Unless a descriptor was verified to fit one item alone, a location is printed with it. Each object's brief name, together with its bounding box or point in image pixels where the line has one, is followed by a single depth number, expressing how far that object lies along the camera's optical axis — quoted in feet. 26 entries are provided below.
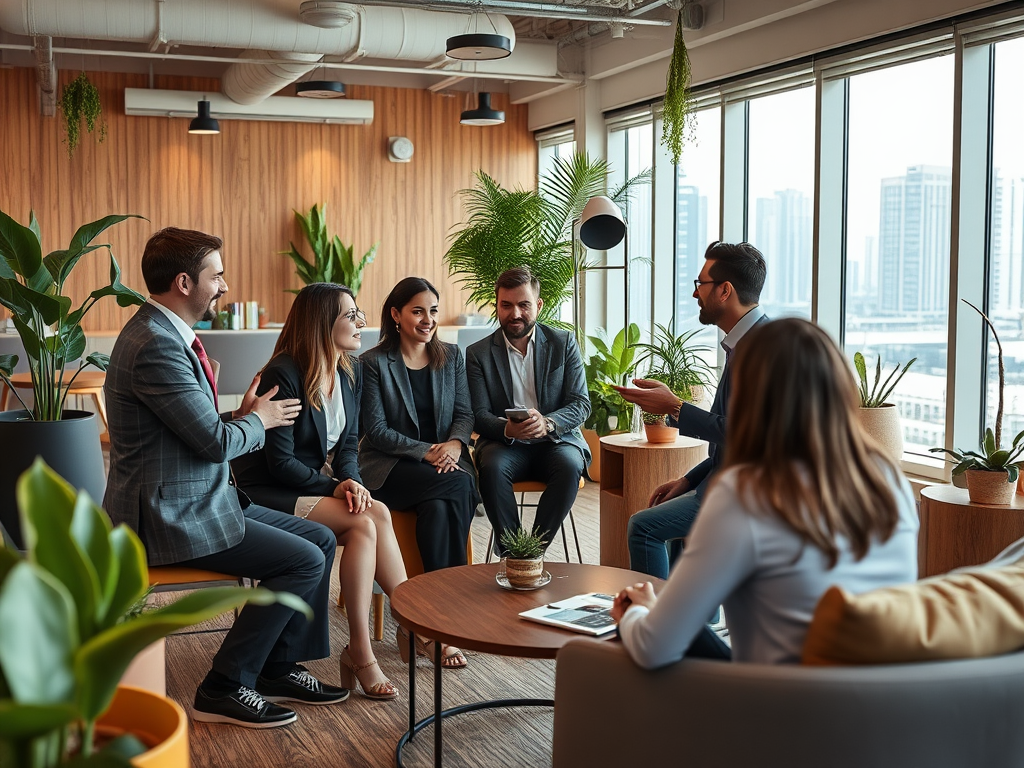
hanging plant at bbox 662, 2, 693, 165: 16.33
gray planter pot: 14.79
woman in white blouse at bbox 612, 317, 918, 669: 5.13
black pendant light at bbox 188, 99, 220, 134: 26.89
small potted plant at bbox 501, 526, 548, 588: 8.91
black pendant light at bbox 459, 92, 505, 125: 25.79
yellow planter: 4.01
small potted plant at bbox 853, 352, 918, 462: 14.87
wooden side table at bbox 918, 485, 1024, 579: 11.87
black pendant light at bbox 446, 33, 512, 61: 17.48
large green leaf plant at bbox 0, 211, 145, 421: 13.83
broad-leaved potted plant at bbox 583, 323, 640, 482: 22.00
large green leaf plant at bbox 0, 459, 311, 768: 3.20
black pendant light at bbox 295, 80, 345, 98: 23.90
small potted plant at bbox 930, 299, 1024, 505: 12.03
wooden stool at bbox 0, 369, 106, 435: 21.29
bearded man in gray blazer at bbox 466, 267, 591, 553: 13.30
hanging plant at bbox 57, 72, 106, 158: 25.36
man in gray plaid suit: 9.32
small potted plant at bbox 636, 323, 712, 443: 18.65
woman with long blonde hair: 11.13
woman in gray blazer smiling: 12.34
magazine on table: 7.79
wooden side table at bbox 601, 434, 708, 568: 14.35
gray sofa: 4.83
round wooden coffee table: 7.57
